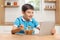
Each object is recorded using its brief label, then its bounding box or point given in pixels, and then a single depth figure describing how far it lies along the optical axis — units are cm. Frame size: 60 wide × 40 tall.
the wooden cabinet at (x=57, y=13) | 378
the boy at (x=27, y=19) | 182
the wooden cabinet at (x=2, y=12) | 389
